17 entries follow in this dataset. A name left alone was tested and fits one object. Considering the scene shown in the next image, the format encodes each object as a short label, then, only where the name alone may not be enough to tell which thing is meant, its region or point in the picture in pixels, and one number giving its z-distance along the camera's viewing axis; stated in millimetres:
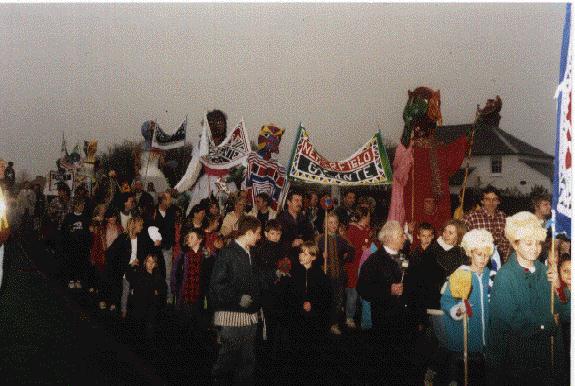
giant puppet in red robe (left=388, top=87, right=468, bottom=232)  9711
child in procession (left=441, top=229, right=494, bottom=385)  5586
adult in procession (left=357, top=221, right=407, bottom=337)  6828
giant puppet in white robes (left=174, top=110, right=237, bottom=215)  12844
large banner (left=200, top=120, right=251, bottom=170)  12859
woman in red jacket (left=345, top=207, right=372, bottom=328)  9945
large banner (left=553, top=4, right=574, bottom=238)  4996
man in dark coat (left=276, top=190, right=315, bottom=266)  9336
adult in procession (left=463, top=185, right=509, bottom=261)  8117
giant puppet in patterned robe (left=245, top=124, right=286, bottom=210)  11344
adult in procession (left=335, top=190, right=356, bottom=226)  11258
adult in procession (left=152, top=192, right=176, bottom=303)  10984
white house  37594
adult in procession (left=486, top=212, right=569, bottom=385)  4895
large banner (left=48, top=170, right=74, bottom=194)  15914
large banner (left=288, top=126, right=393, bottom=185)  10094
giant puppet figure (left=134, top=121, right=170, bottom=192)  15539
